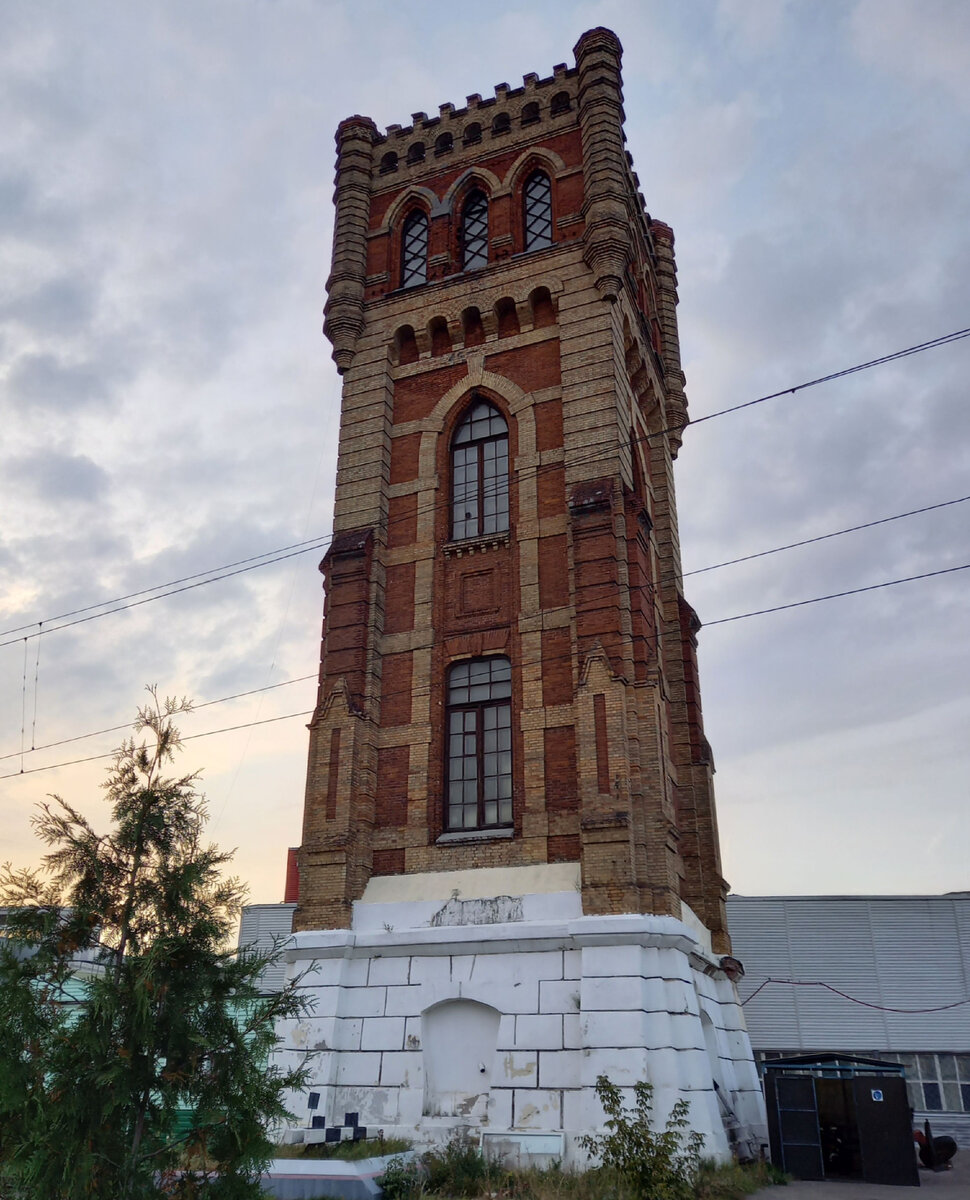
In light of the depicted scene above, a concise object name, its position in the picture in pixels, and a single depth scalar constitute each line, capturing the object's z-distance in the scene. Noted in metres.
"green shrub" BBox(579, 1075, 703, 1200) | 12.84
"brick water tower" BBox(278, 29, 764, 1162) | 15.74
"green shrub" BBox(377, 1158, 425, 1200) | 12.79
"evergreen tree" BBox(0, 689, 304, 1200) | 8.59
